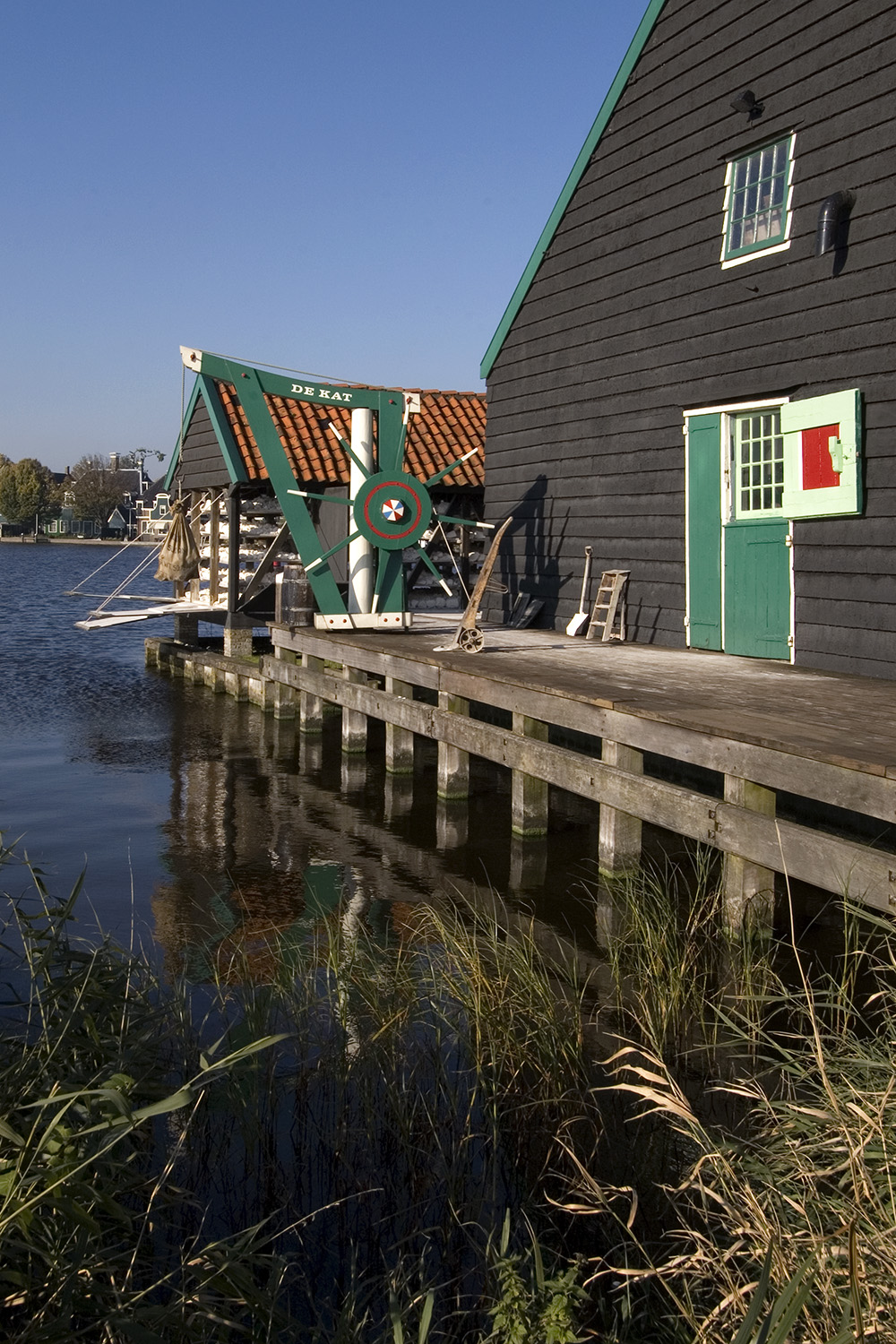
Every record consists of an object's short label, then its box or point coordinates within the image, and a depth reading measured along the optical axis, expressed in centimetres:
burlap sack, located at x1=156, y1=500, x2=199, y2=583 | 1688
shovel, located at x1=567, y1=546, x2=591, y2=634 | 1256
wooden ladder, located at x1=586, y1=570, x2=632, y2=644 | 1187
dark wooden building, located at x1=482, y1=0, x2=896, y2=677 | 892
